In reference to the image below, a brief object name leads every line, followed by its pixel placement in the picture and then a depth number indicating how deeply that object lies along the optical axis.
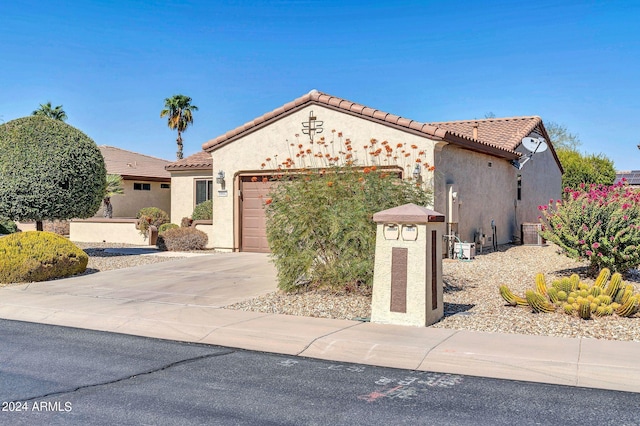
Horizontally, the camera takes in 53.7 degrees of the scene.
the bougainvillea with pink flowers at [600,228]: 12.31
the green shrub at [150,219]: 23.97
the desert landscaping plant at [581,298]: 8.95
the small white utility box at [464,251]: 16.73
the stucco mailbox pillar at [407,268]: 8.77
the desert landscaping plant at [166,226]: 24.66
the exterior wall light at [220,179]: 19.52
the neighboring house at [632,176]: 46.88
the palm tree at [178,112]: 46.34
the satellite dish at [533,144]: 22.58
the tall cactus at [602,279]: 9.91
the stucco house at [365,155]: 16.69
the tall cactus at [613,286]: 9.39
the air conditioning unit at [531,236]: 21.49
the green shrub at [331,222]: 10.71
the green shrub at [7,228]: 30.84
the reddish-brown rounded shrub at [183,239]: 20.64
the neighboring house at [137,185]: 32.22
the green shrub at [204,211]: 24.14
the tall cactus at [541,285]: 9.85
